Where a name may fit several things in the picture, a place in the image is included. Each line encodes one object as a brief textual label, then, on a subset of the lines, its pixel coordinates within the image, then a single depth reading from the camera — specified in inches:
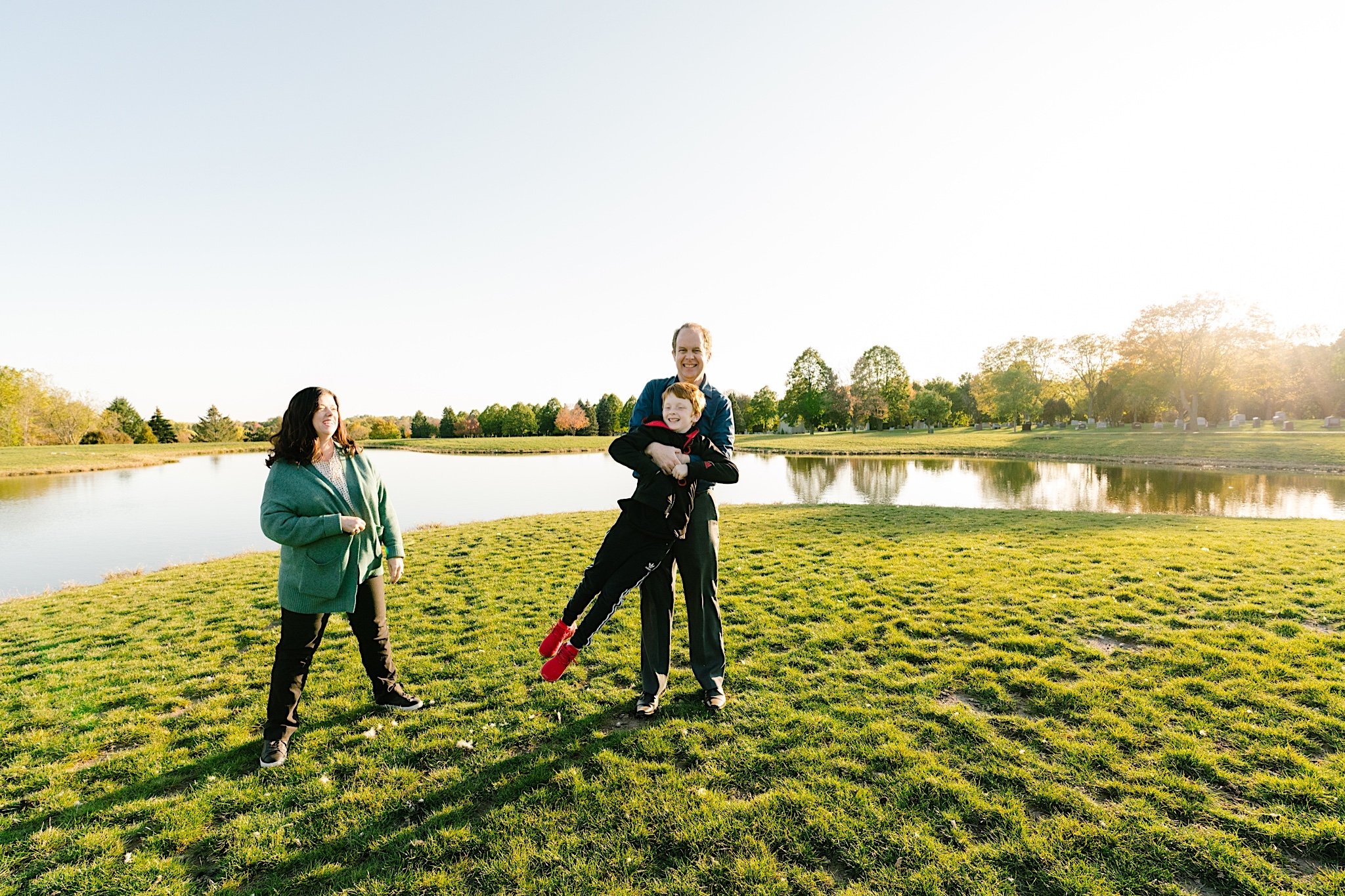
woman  139.7
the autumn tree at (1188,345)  1804.9
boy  145.2
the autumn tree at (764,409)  3186.5
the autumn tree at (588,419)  3499.0
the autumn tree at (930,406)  2714.1
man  156.0
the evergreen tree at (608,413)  3572.8
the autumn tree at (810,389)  2901.1
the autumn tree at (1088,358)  2498.8
